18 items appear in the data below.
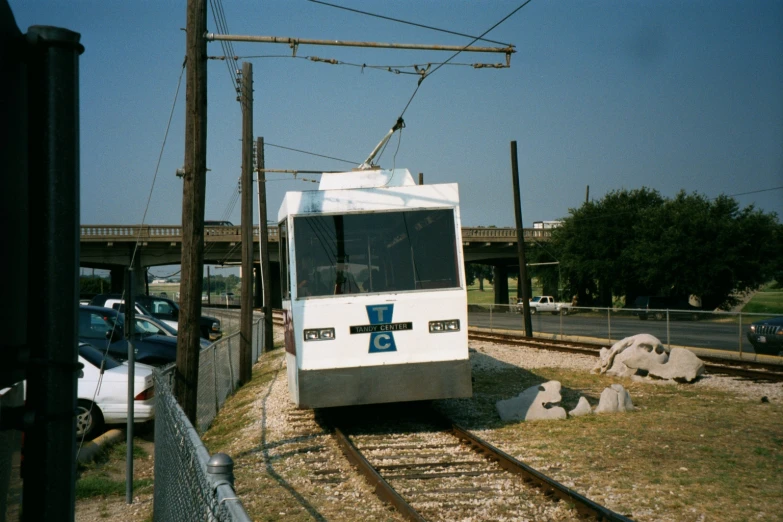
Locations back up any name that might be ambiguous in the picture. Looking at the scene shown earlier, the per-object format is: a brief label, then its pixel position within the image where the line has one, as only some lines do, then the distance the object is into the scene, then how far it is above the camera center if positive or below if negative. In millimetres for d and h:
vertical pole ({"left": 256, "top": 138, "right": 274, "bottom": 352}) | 25289 +2492
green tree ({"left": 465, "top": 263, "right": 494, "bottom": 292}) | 145862 +5498
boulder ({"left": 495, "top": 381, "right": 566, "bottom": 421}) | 11062 -1626
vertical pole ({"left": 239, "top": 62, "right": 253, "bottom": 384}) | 19391 +2717
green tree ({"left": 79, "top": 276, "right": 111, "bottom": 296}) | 71938 +2820
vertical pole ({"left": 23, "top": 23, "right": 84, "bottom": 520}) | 1979 +110
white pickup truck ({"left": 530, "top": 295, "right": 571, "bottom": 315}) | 61369 -668
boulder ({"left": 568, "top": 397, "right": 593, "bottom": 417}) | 11211 -1717
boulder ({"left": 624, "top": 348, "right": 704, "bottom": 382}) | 14828 -1495
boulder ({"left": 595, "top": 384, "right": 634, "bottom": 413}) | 11375 -1638
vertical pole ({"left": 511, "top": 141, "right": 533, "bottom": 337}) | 30047 +2876
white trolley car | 10016 +108
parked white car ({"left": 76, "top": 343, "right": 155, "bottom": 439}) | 10953 -1255
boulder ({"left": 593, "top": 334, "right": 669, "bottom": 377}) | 15492 -1262
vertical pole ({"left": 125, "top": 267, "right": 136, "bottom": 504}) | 7797 -445
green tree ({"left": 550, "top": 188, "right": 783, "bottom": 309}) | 50188 +2921
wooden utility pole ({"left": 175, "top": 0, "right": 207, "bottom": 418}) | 10148 +1170
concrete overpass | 55156 +4858
